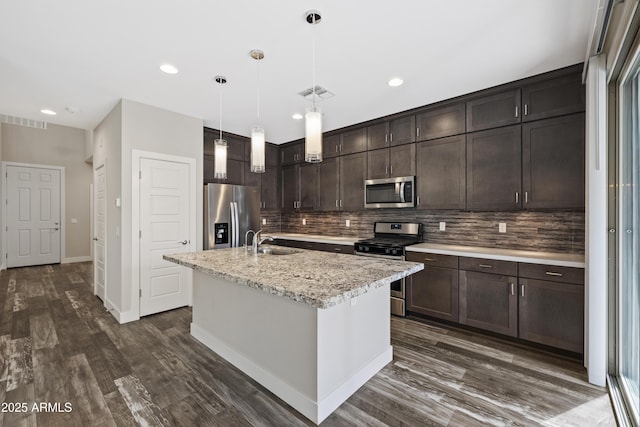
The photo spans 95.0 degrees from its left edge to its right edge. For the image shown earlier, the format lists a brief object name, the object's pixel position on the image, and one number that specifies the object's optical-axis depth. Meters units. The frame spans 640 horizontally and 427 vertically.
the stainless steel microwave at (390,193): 3.72
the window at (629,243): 1.81
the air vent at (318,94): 3.07
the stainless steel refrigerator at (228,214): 4.12
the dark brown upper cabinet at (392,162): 3.77
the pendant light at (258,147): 2.42
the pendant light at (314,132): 2.01
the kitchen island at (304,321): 1.77
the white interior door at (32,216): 6.24
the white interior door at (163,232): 3.56
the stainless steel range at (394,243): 3.49
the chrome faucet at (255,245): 2.84
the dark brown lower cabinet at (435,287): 3.13
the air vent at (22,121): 4.32
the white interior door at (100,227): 3.93
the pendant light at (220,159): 2.68
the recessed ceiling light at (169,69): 2.60
